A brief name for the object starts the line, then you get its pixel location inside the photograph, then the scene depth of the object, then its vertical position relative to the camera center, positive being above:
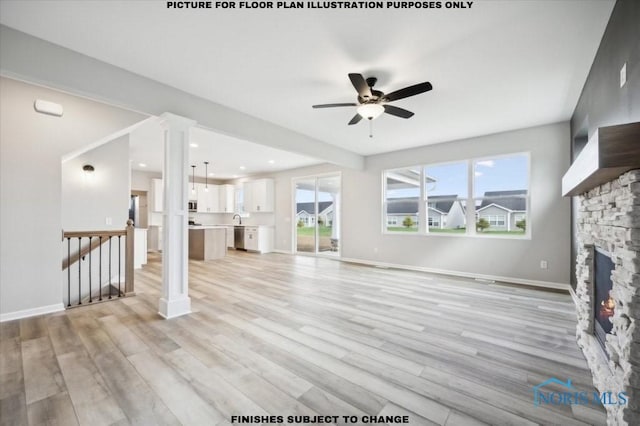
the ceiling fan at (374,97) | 2.53 +1.24
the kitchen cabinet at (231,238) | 9.66 -0.89
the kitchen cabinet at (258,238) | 8.55 -0.81
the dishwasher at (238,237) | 9.22 -0.84
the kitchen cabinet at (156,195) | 8.34 +0.59
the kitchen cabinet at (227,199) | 9.91 +0.56
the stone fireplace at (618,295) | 1.20 -0.41
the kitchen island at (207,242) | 6.96 -0.77
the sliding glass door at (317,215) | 7.55 -0.03
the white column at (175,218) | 3.09 -0.05
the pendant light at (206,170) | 7.43 +1.39
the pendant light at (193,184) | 9.09 +1.04
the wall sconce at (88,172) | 4.29 +0.68
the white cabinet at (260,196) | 8.82 +0.62
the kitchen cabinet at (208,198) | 9.50 +0.57
